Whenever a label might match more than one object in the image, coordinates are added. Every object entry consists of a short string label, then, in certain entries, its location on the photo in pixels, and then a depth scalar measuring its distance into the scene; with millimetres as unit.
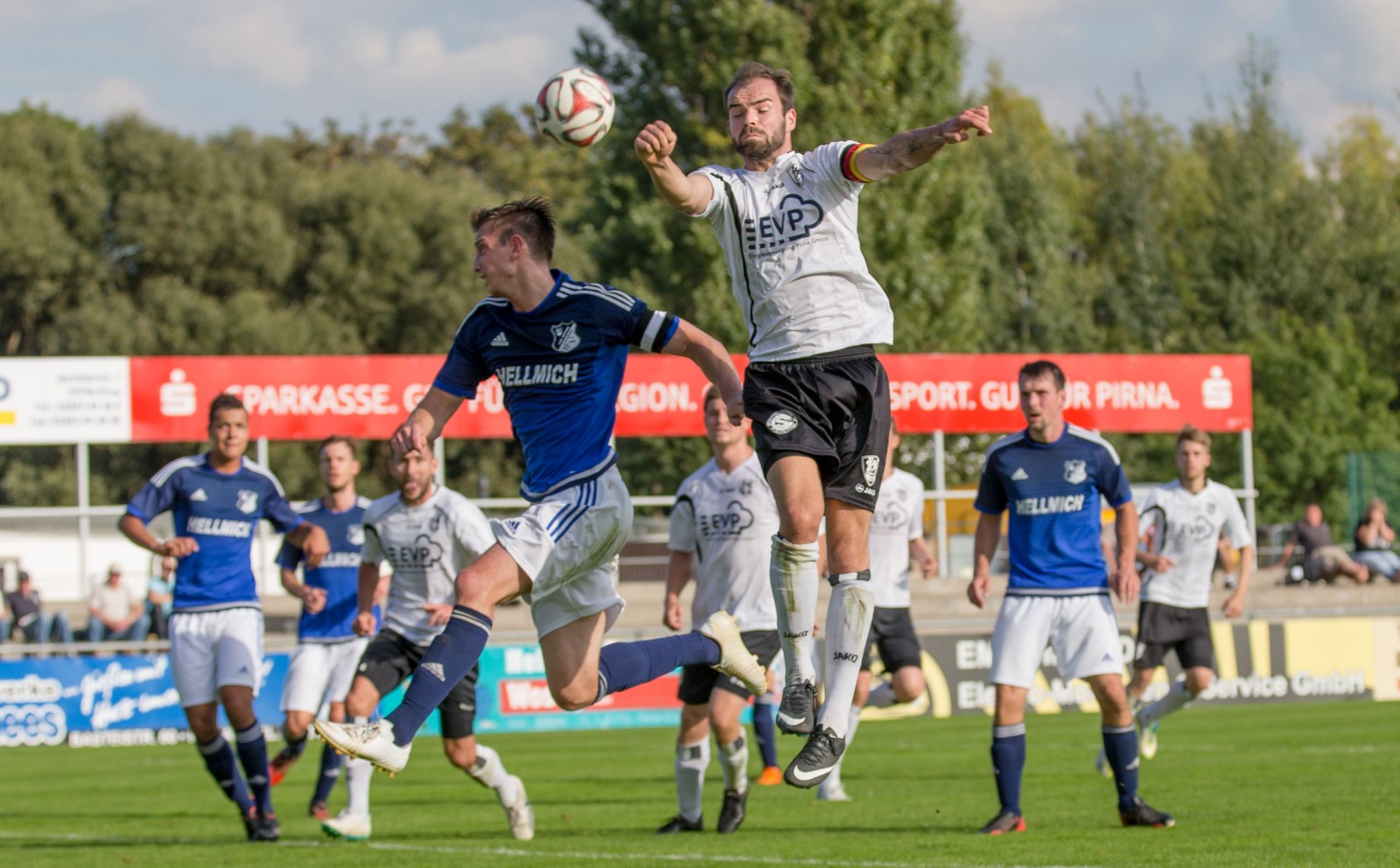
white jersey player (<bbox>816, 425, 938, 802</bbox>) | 13391
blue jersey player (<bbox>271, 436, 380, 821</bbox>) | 13289
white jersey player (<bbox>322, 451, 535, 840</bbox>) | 11008
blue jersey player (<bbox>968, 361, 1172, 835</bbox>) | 10344
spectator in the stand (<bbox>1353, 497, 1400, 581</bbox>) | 26688
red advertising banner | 25188
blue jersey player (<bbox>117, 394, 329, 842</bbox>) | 11242
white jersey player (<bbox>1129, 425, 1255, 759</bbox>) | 14383
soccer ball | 7059
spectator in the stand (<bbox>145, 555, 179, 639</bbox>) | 23703
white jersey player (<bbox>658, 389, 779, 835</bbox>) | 11086
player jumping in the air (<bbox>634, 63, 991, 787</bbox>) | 7152
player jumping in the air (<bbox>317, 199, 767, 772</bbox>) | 7488
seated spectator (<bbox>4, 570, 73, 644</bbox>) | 23734
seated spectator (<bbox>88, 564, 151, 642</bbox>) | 23766
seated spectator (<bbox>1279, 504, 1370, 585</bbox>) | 26344
